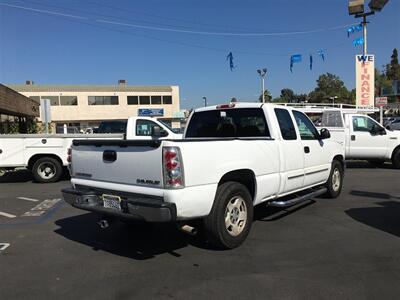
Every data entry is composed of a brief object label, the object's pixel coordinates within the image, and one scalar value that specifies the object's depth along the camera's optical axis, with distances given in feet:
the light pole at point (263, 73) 128.98
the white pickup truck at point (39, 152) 37.99
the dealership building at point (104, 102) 222.48
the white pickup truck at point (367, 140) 44.52
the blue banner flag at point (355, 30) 73.48
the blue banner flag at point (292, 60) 88.91
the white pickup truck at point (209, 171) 14.84
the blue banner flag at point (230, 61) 88.63
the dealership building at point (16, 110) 58.44
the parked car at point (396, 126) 113.01
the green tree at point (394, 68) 384.88
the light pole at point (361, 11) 67.95
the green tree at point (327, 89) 383.71
